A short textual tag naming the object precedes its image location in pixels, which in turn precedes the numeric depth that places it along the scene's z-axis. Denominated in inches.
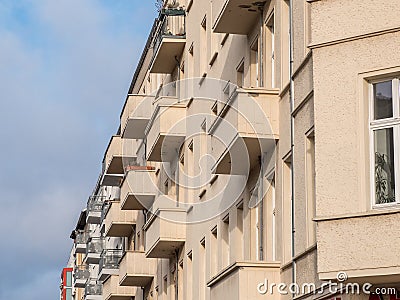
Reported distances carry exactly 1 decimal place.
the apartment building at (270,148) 661.3
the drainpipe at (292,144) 807.1
